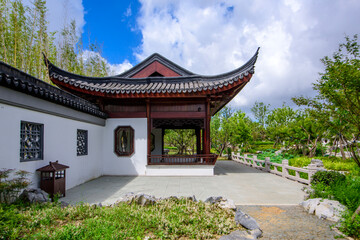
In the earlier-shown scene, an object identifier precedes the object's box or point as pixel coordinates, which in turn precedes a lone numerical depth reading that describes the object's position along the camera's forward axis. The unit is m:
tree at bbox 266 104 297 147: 24.38
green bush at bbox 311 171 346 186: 5.20
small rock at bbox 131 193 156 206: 4.21
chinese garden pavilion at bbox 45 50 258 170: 8.14
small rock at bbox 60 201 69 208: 4.10
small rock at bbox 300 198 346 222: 3.71
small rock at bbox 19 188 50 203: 4.04
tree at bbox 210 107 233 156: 18.89
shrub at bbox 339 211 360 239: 3.10
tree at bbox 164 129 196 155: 18.09
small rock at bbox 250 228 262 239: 3.08
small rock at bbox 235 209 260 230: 3.29
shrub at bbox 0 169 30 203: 3.72
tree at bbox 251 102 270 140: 35.28
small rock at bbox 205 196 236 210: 4.06
